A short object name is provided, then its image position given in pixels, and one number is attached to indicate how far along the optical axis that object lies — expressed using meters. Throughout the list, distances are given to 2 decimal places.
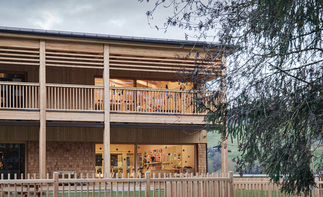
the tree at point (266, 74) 8.28
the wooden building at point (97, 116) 17.30
